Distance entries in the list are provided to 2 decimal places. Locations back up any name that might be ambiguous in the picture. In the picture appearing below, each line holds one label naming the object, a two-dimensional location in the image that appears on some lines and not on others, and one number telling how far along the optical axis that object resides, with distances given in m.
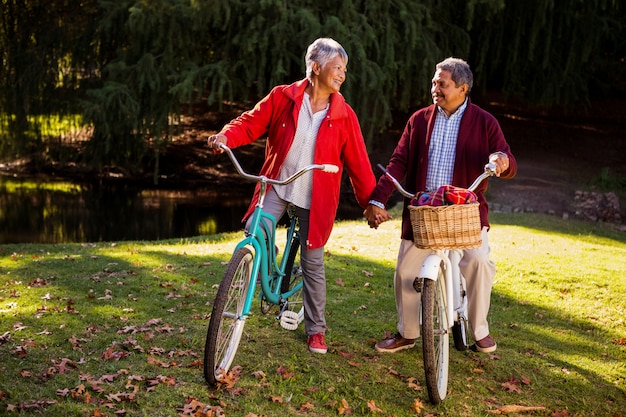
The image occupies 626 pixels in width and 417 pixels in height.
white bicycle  3.88
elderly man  4.37
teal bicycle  3.75
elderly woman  4.24
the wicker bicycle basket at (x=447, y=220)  3.86
